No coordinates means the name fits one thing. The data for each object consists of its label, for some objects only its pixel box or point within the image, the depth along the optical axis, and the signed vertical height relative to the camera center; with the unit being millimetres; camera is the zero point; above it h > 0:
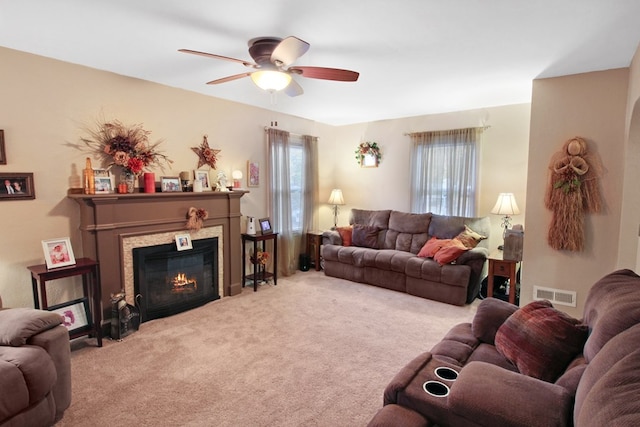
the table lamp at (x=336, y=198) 5961 -200
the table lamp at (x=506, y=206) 4144 -229
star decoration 4055 +398
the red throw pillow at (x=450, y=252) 4148 -819
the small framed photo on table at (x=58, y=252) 2762 -568
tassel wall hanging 3168 -31
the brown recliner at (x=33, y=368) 1776 -1034
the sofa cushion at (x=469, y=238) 4298 -660
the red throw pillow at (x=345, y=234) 5410 -771
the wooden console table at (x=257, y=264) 4512 -1070
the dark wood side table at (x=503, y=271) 3756 -956
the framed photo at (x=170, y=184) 3709 +22
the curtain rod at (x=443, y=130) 4668 +855
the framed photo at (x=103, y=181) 3188 +47
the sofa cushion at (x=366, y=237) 5270 -792
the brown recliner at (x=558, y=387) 955 -790
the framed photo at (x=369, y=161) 5818 +462
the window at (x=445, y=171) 4777 +243
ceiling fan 2412 +859
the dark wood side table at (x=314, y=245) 5559 -988
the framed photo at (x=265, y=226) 4711 -559
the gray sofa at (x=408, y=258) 4094 -971
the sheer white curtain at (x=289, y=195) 4996 -140
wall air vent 3367 -1108
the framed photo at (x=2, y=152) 2693 +269
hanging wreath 5773 +654
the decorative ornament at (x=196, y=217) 3812 -364
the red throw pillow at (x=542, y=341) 1620 -784
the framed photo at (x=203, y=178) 4036 +100
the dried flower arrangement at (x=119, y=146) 3221 +395
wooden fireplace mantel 3111 -344
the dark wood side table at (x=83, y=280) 2682 -833
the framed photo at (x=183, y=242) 3727 -632
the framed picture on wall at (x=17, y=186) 2734 -6
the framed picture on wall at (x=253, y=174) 4691 +176
